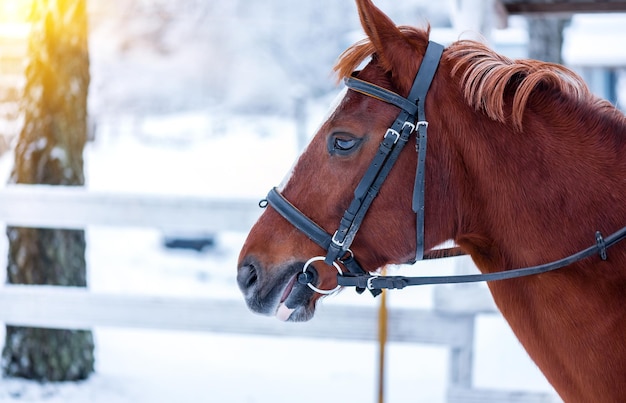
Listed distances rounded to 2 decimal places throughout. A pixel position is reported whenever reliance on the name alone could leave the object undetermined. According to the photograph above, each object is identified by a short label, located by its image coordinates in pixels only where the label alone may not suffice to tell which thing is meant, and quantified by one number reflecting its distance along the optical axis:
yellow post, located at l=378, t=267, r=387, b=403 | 7.15
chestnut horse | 3.85
